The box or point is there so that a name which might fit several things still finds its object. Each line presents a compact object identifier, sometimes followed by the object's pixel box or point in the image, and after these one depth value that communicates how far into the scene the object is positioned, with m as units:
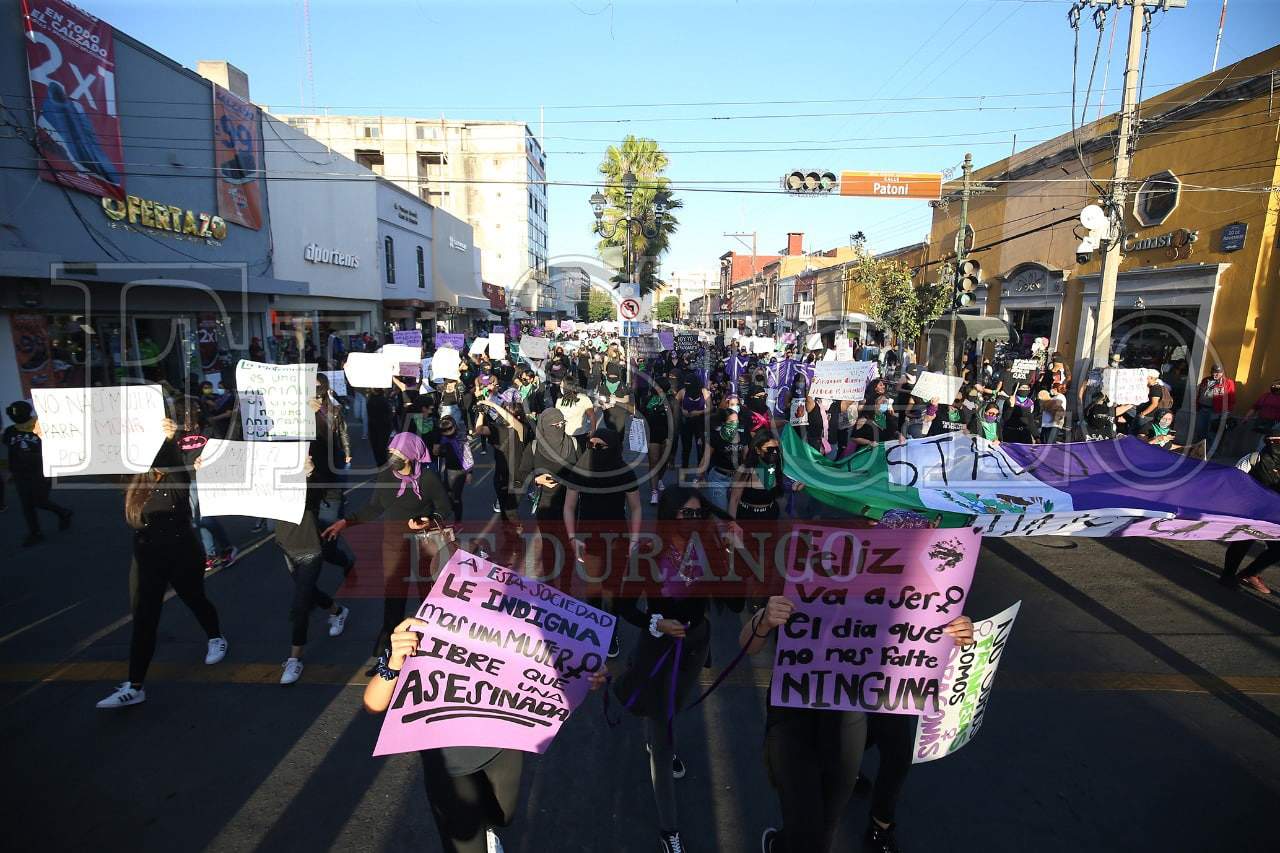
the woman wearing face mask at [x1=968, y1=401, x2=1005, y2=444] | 9.24
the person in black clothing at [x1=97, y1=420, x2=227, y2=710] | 4.14
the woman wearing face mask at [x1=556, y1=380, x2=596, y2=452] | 7.83
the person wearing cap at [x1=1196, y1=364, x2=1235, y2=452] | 13.05
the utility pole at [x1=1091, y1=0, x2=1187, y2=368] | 12.69
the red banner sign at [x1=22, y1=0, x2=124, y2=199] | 12.37
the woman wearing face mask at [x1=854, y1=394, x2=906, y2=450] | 7.98
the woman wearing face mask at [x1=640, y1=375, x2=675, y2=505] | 9.45
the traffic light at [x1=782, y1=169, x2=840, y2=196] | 13.03
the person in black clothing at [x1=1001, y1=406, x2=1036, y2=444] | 9.74
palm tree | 34.28
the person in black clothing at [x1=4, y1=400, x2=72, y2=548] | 7.01
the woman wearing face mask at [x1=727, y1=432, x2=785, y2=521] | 5.33
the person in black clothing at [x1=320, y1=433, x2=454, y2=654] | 4.34
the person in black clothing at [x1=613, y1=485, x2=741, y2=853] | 3.01
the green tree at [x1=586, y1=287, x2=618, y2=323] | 83.56
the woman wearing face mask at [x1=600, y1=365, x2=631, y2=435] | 7.84
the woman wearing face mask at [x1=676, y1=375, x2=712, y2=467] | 9.87
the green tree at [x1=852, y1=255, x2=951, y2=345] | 22.98
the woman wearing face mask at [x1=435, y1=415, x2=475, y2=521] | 7.02
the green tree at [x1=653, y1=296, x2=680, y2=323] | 138.39
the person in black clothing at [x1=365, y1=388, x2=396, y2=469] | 9.40
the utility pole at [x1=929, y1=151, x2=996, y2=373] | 14.52
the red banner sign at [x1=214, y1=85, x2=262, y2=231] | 17.98
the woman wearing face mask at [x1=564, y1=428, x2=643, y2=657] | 4.99
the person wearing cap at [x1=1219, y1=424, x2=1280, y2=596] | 5.85
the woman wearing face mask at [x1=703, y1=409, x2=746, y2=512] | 7.00
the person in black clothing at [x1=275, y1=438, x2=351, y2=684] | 4.53
